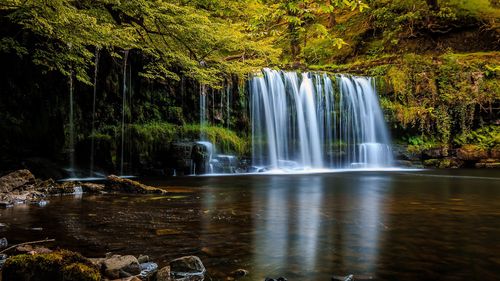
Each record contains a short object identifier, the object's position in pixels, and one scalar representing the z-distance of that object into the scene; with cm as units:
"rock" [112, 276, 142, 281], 282
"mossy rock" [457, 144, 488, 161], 1788
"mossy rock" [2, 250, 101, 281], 271
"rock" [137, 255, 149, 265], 338
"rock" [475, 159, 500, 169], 1722
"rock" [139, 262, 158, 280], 311
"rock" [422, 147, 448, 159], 1839
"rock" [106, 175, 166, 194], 848
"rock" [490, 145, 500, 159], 1770
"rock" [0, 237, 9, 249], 382
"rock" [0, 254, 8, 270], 327
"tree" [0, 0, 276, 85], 729
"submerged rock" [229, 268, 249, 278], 314
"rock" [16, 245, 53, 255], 341
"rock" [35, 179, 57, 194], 809
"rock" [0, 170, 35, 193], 769
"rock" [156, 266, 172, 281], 296
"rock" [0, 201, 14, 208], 641
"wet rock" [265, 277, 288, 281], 296
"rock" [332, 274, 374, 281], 304
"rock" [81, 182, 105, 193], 856
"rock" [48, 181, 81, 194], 823
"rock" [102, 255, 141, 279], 296
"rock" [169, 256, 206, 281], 308
